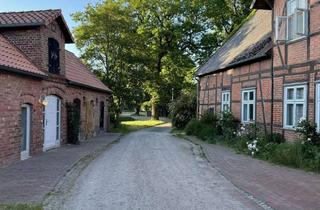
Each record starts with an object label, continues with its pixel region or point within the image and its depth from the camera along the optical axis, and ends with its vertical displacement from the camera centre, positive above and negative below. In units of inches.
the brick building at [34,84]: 317.1 +27.9
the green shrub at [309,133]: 308.9 -28.7
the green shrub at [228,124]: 496.9 -34.1
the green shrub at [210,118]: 580.9 -26.1
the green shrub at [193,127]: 624.1 -52.3
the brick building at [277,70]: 335.1 +59.5
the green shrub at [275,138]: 378.3 -43.7
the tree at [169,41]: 950.9 +289.5
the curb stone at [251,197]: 188.9 -70.9
